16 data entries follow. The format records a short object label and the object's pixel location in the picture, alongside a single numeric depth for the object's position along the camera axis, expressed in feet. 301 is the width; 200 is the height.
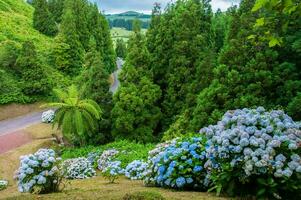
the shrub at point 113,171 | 42.42
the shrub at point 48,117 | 112.47
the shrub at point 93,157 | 76.73
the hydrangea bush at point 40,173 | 26.40
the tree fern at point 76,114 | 86.12
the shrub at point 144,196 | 19.26
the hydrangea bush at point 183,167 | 26.27
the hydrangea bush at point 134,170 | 43.83
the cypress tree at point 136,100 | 89.66
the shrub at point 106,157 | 71.20
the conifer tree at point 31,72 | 133.59
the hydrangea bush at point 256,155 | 21.38
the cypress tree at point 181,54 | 86.79
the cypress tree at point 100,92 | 92.89
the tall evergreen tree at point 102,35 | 178.40
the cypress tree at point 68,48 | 157.79
